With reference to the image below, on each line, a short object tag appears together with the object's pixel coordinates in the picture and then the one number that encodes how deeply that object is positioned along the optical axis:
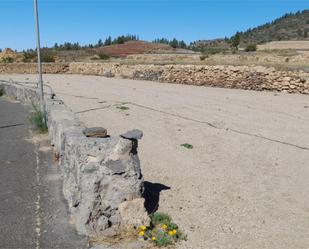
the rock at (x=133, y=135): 3.10
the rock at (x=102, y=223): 2.98
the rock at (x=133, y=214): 3.01
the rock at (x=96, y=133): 3.26
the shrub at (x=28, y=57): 30.68
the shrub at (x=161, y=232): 2.85
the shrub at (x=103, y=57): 30.26
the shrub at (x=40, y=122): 6.59
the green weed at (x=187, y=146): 5.71
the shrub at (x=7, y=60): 30.20
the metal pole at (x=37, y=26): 5.86
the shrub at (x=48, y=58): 29.47
